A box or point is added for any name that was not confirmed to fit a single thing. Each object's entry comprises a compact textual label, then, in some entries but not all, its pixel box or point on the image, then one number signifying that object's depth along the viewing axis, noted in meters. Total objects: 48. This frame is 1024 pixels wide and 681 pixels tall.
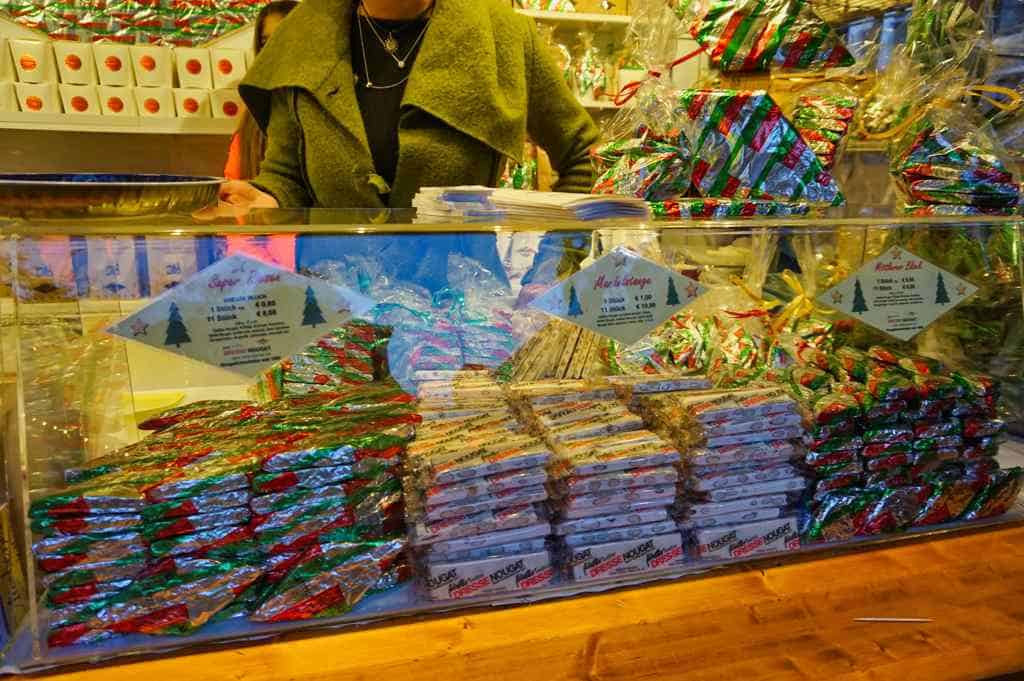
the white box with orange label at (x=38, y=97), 2.82
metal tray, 0.78
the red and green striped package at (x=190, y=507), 0.75
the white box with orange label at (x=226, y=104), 2.99
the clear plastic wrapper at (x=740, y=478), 0.92
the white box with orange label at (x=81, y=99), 2.87
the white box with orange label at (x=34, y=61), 2.78
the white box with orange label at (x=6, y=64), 2.76
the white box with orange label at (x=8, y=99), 2.79
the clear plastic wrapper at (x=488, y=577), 0.82
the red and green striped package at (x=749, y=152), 1.31
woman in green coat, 1.78
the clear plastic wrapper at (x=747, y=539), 0.91
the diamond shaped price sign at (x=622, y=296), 0.96
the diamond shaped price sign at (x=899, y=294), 1.07
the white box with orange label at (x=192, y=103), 2.96
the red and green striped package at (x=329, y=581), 0.77
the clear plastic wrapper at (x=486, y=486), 0.82
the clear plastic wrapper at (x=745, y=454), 0.92
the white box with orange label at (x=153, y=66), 2.88
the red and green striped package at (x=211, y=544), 0.76
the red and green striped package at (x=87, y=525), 0.73
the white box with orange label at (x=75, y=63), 2.82
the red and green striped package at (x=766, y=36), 1.41
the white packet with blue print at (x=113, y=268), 0.81
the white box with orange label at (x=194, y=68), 2.93
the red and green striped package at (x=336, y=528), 0.80
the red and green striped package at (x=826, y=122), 1.38
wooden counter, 0.72
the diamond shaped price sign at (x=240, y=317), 0.80
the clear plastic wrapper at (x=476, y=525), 0.82
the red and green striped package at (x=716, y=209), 1.20
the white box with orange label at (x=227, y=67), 2.95
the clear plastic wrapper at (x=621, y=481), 0.86
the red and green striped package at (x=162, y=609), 0.74
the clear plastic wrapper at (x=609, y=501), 0.86
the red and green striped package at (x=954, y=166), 1.22
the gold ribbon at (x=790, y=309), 1.38
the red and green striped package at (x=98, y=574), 0.74
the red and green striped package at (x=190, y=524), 0.76
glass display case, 0.77
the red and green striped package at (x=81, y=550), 0.73
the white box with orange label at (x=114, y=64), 2.84
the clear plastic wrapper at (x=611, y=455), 0.85
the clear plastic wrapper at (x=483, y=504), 0.82
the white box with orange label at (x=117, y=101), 2.90
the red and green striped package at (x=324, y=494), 0.79
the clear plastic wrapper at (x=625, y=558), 0.86
